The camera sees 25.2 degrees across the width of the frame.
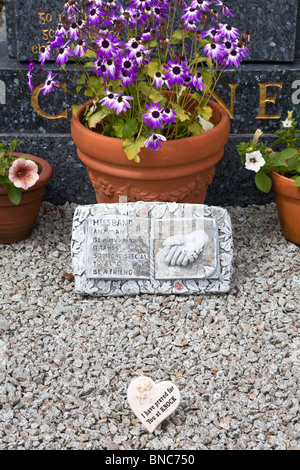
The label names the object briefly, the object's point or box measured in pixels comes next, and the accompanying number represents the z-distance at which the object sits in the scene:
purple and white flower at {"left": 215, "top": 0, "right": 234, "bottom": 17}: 2.96
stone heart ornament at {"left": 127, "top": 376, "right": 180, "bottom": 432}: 2.21
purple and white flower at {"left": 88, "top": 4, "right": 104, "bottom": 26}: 2.83
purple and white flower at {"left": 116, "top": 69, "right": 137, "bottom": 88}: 2.74
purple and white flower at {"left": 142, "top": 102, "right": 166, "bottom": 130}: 2.75
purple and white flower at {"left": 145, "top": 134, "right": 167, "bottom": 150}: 2.74
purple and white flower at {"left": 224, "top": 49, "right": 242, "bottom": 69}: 2.82
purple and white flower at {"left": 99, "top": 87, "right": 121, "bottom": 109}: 2.76
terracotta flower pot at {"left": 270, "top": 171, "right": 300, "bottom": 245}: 3.15
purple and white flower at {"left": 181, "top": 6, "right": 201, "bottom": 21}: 2.85
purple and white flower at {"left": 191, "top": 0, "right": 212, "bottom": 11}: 2.83
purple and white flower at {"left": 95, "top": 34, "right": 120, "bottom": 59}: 2.74
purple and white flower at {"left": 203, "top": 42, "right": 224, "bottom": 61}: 2.81
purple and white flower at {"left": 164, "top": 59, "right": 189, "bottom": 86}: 2.75
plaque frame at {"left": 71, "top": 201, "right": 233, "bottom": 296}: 2.91
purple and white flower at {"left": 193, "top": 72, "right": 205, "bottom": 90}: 2.79
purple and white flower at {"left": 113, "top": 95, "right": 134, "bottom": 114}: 2.73
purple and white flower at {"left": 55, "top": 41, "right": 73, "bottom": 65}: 2.84
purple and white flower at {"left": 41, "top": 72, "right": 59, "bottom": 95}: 2.88
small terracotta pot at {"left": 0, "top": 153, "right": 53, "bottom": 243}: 3.19
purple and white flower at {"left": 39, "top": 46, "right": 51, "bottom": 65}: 2.90
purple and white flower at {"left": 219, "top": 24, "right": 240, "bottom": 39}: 2.86
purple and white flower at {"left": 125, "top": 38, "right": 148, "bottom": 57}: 2.74
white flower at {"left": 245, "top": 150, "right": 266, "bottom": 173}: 3.15
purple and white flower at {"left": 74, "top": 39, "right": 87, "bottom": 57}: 2.84
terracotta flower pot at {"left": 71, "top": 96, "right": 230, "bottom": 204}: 2.88
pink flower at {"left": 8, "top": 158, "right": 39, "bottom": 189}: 3.07
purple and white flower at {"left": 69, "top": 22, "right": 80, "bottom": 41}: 2.82
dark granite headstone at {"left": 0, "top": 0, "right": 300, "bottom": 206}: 3.44
